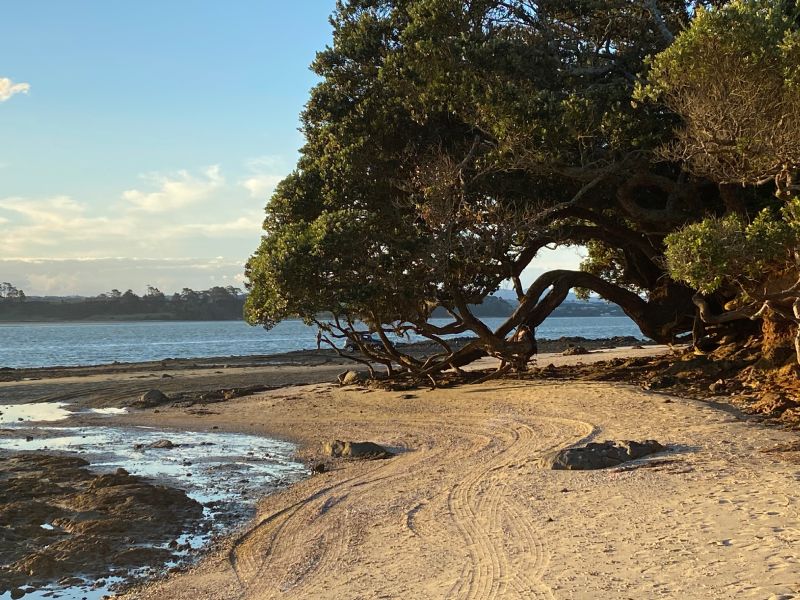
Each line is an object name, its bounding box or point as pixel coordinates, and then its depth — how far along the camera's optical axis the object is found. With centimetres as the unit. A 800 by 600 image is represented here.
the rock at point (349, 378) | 2297
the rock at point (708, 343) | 1897
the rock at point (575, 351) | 3216
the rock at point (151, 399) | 2172
